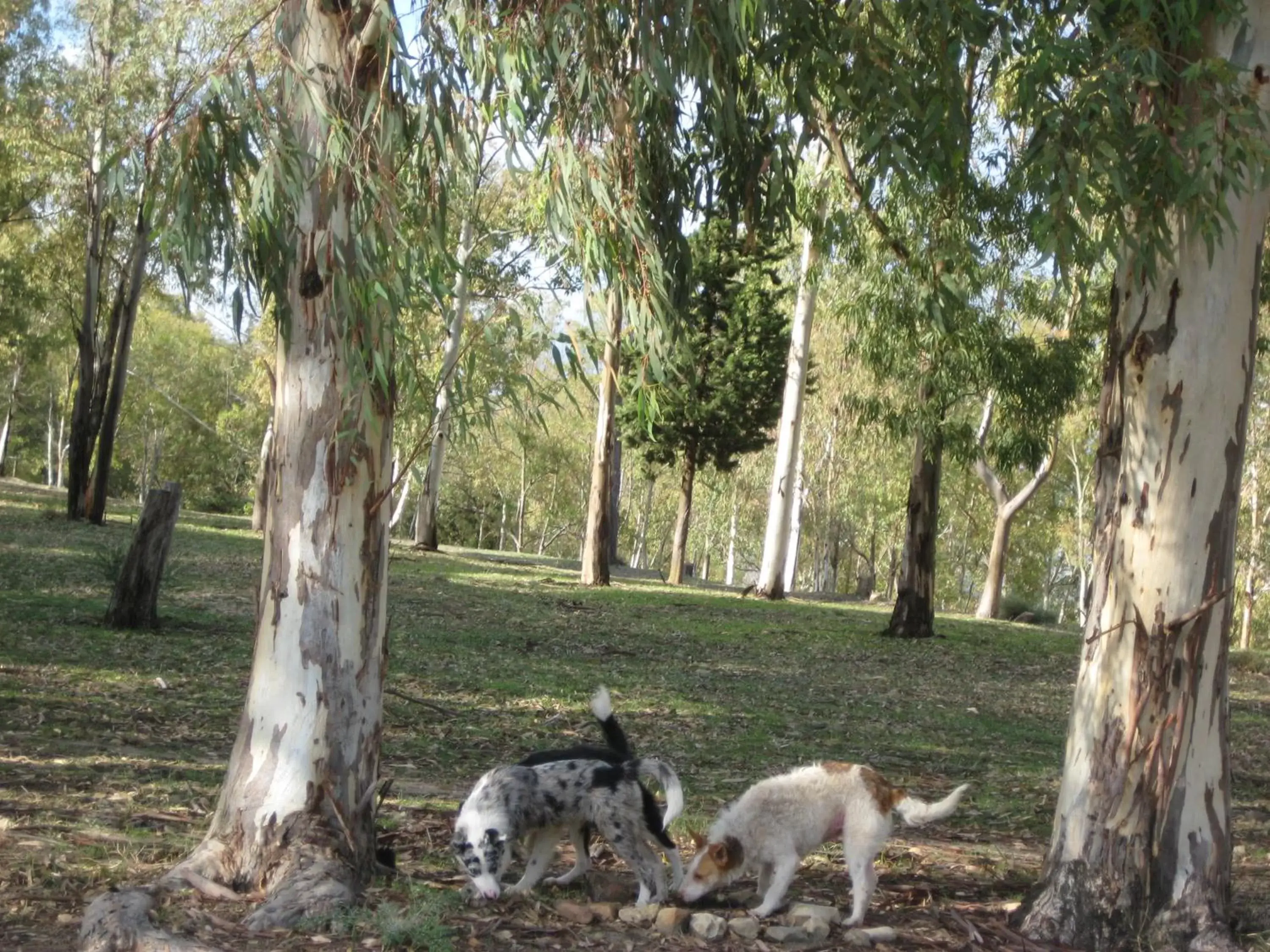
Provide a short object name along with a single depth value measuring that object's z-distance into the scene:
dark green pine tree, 28.36
